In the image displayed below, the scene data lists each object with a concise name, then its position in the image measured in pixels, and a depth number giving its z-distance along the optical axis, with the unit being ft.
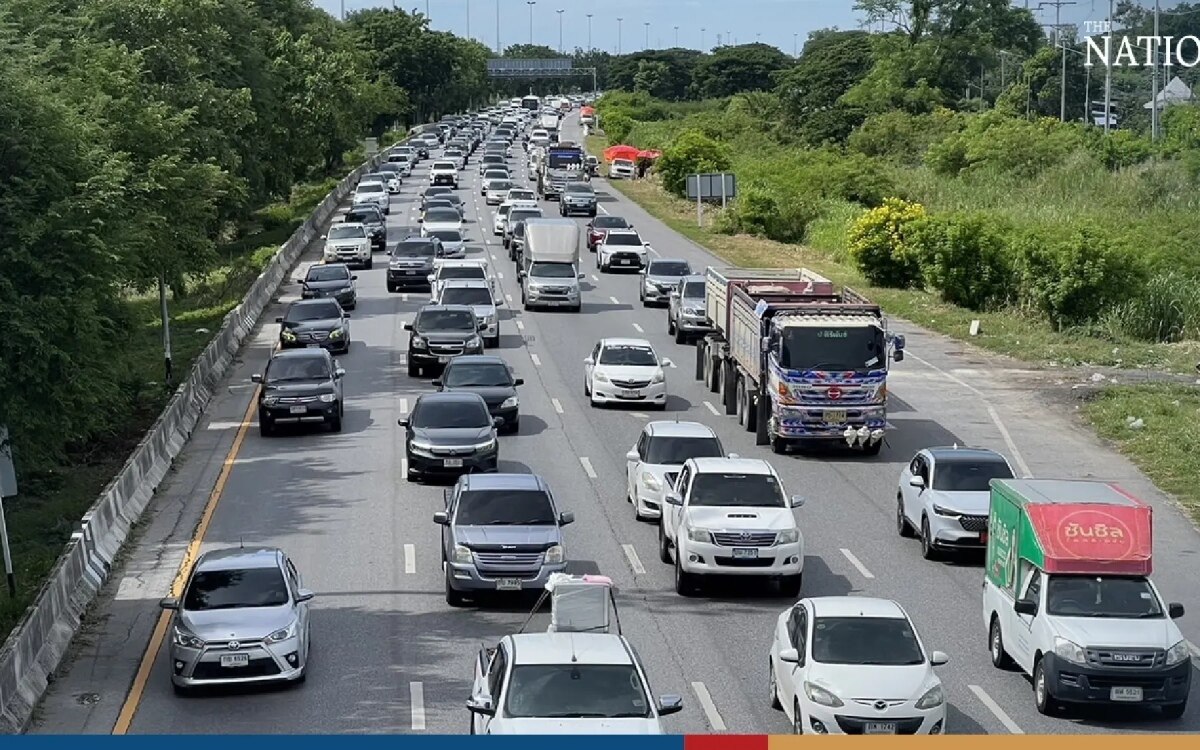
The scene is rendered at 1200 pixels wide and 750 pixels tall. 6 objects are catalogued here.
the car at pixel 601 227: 244.22
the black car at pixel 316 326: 156.15
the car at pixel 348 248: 227.61
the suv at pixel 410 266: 206.28
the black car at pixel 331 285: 186.91
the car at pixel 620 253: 226.99
